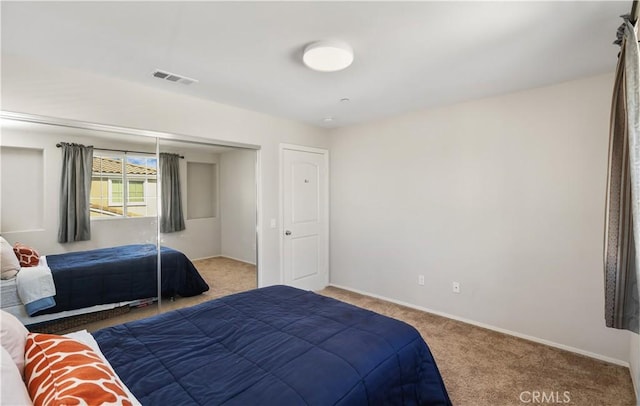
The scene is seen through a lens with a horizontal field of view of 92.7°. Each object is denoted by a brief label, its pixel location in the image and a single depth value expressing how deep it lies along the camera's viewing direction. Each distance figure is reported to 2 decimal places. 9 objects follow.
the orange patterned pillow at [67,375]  0.93
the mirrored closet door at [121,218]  2.29
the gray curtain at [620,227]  1.67
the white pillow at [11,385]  0.87
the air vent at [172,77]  2.50
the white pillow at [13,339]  1.12
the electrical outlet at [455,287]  3.40
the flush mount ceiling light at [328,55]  2.00
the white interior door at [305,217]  4.06
